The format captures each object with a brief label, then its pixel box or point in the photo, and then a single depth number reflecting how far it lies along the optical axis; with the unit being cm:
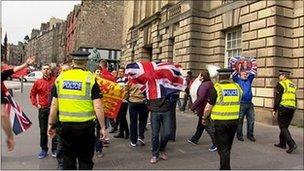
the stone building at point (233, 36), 1528
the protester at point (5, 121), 443
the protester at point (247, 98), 1120
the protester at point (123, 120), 1075
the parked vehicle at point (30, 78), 5753
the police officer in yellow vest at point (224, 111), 700
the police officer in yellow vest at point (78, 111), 570
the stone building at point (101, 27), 6153
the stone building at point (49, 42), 9732
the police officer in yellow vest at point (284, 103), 994
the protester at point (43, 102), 836
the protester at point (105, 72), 928
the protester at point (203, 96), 968
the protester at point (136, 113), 976
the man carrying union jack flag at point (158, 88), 838
